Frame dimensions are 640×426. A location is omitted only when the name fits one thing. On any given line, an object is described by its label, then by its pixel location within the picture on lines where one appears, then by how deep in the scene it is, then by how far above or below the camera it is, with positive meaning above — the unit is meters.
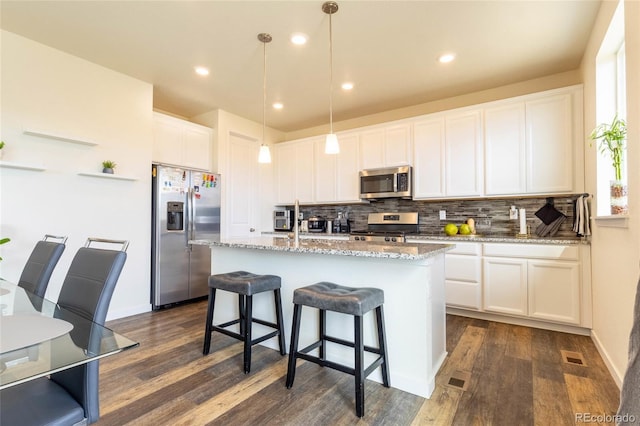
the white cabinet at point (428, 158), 3.79 +0.72
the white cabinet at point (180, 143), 3.90 +0.98
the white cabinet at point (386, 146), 4.04 +0.94
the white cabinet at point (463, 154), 3.54 +0.72
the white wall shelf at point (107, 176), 3.11 +0.43
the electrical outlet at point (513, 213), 3.56 +0.03
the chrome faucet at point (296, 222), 2.56 -0.05
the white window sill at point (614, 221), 1.82 -0.03
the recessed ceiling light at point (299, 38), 2.69 +1.56
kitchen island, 1.89 -0.49
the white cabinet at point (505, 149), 3.30 +0.72
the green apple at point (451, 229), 3.74 -0.16
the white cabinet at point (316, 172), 4.52 +0.69
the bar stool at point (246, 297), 2.13 -0.59
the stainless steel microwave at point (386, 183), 3.97 +0.44
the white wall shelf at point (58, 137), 2.77 +0.75
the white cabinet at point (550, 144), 3.06 +0.72
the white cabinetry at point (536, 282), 2.85 -0.64
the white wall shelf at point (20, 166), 2.58 +0.44
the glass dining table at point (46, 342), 0.89 -0.42
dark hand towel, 3.33 +0.02
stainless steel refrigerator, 3.67 -0.17
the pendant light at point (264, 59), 2.70 +1.56
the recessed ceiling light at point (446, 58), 2.99 +1.54
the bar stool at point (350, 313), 1.69 -0.57
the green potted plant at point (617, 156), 2.00 +0.41
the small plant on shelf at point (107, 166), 3.22 +0.53
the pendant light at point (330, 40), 2.30 +1.53
